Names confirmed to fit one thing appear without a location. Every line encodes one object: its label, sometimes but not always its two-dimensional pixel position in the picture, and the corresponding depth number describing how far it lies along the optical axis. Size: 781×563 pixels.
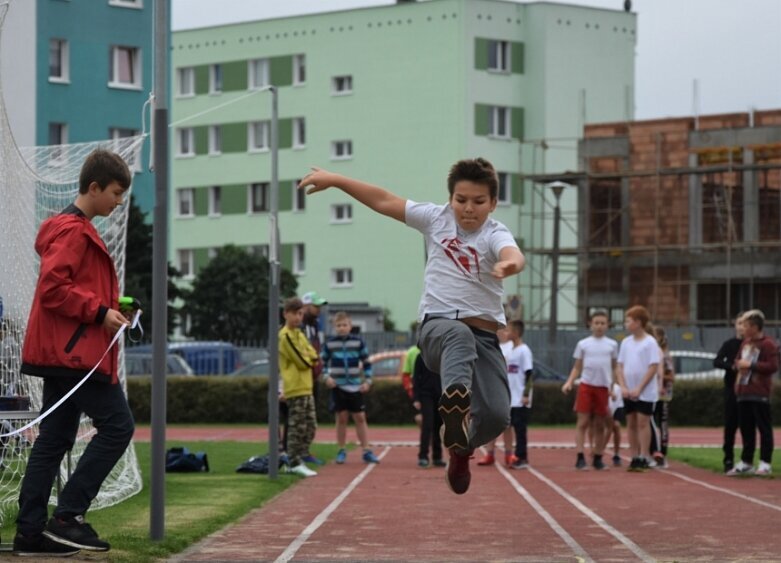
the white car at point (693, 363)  37.26
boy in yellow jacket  18.17
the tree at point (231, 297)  59.44
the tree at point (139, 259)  47.59
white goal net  11.67
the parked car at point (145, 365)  37.21
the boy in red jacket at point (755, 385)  18.30
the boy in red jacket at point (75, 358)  9.02
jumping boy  9.54
